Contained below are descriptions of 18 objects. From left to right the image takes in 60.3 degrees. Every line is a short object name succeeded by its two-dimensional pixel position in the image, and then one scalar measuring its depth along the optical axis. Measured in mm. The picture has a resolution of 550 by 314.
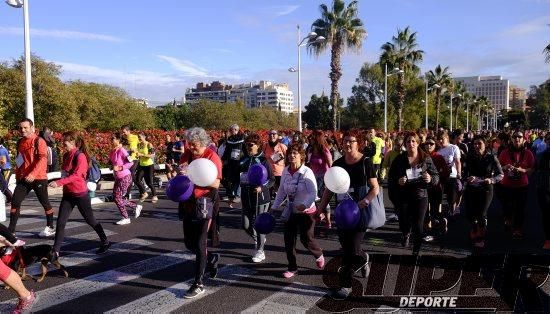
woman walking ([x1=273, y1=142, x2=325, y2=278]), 5578
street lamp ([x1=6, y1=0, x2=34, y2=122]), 13734
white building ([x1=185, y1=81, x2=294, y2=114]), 182000
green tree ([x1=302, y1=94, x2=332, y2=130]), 91062
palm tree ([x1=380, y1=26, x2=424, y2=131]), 42719
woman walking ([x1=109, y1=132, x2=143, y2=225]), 8805
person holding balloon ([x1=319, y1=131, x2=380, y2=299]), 5004
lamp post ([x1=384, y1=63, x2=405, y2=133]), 41094
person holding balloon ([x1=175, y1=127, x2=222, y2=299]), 5043
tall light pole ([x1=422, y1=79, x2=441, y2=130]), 59575
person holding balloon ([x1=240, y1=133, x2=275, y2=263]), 6250
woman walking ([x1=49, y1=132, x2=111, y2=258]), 6340
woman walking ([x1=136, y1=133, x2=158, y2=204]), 11211
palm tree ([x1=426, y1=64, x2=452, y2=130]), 61781
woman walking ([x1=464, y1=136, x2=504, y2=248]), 7223
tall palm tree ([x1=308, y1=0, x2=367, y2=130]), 33531
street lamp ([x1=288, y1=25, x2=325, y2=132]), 27292
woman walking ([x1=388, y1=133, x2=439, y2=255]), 6449
